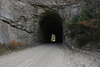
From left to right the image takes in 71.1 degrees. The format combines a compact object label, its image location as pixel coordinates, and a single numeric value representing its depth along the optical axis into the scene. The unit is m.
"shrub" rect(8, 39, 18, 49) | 6.52
